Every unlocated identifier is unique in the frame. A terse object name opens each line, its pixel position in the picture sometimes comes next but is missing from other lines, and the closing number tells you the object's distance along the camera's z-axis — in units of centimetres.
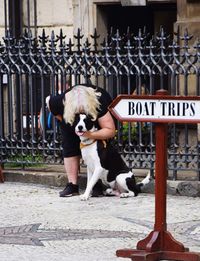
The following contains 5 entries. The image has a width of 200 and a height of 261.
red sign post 799
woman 1112
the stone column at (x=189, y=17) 1409
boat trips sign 799
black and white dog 1119
